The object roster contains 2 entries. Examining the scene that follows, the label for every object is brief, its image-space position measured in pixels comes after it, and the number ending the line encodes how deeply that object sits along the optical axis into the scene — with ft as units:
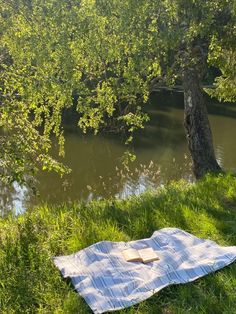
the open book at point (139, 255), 12.62
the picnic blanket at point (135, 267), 11.02
